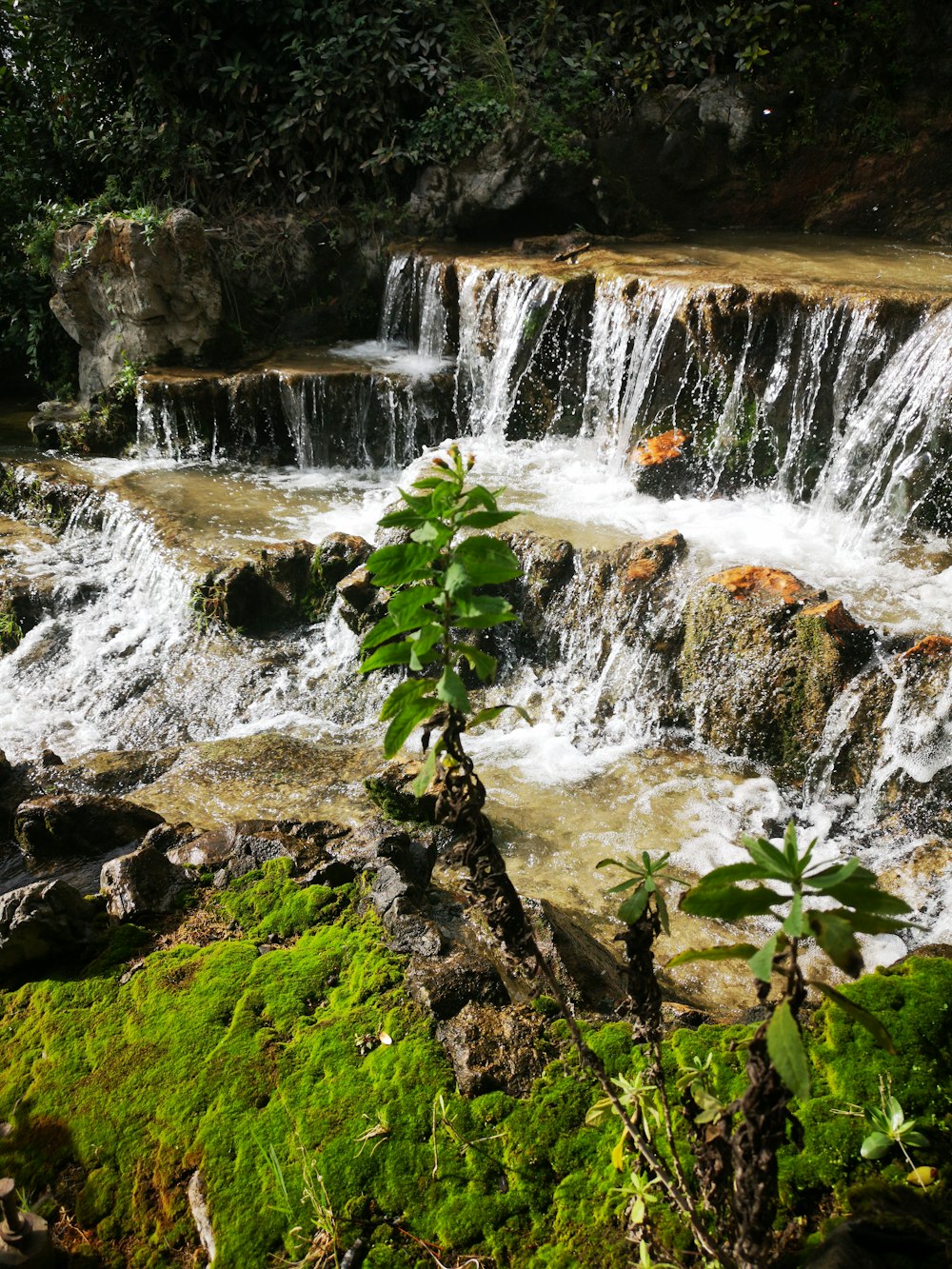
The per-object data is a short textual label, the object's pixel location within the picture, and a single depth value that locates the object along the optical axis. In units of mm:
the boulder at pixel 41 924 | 2131
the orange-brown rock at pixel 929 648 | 4906
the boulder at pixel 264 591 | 6637
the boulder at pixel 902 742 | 4848
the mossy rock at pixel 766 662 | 5141
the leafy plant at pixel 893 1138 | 1385
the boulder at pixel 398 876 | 2150
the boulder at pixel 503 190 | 10430
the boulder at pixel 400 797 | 4418
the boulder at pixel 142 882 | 2369
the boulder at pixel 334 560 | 6730
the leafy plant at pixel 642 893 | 1250
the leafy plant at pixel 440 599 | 1267
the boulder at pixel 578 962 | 2285
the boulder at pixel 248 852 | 2477
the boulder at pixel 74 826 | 3336
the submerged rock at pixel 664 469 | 7879
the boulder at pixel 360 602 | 6285
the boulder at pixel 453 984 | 1912
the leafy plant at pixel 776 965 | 895
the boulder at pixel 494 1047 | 1687
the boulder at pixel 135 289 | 9688
